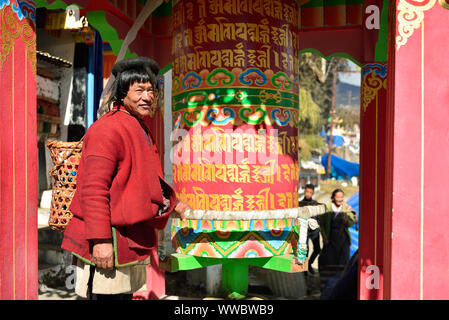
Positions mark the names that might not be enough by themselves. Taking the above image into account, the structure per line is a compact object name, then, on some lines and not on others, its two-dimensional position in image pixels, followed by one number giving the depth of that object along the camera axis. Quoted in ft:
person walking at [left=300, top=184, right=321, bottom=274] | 20.88
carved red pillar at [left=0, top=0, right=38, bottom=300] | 8.03
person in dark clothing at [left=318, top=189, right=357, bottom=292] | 20.39
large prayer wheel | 11.65
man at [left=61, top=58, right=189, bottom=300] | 6.54
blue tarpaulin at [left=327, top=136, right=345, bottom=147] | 95.65
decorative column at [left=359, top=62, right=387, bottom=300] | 14.78
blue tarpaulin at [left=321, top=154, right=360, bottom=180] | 85.40
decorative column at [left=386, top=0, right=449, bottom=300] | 7.20
